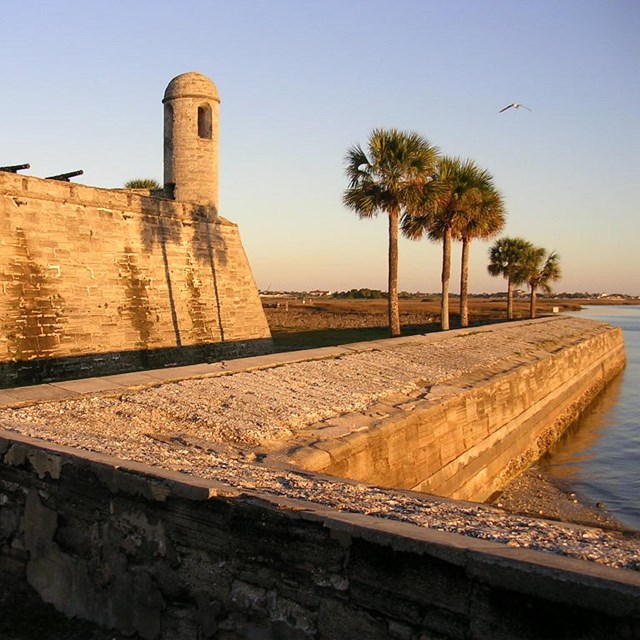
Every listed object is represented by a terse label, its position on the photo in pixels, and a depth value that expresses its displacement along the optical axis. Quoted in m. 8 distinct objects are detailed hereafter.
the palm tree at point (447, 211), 25.55
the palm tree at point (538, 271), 42.97
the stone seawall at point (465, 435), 6.02
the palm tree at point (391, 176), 21.08
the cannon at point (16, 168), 13.23
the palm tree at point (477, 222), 26.53
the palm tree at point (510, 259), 42.50
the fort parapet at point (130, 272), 12.79
